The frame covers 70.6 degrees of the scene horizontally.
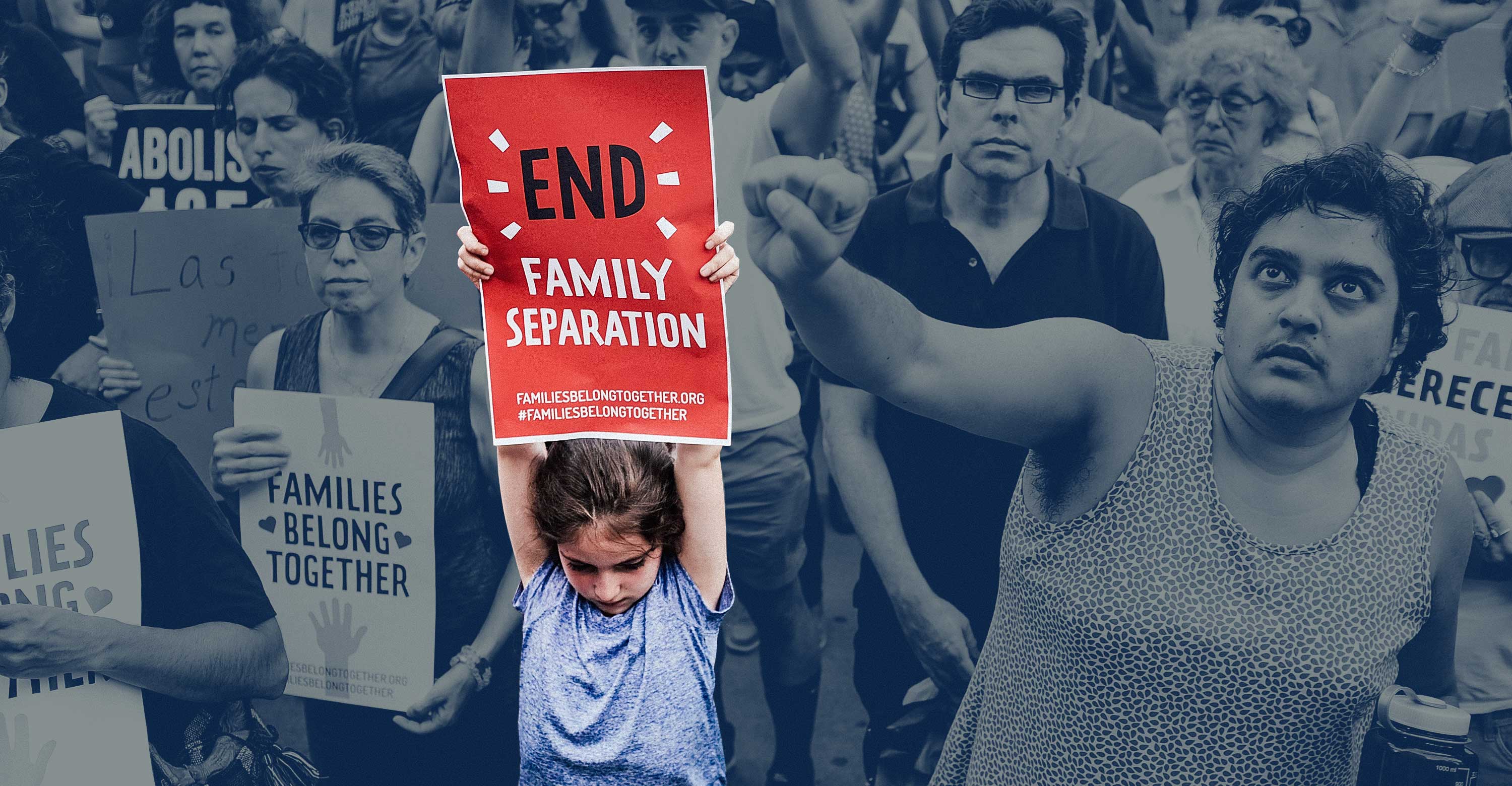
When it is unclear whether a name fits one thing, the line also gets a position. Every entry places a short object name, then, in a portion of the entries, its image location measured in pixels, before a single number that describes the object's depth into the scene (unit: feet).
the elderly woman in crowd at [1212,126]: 7.41
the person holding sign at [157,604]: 9.11
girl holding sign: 4.15
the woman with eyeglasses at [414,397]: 8.67
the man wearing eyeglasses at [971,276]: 7.59
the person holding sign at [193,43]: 8.71
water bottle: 7.39
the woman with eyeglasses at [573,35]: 8.14
